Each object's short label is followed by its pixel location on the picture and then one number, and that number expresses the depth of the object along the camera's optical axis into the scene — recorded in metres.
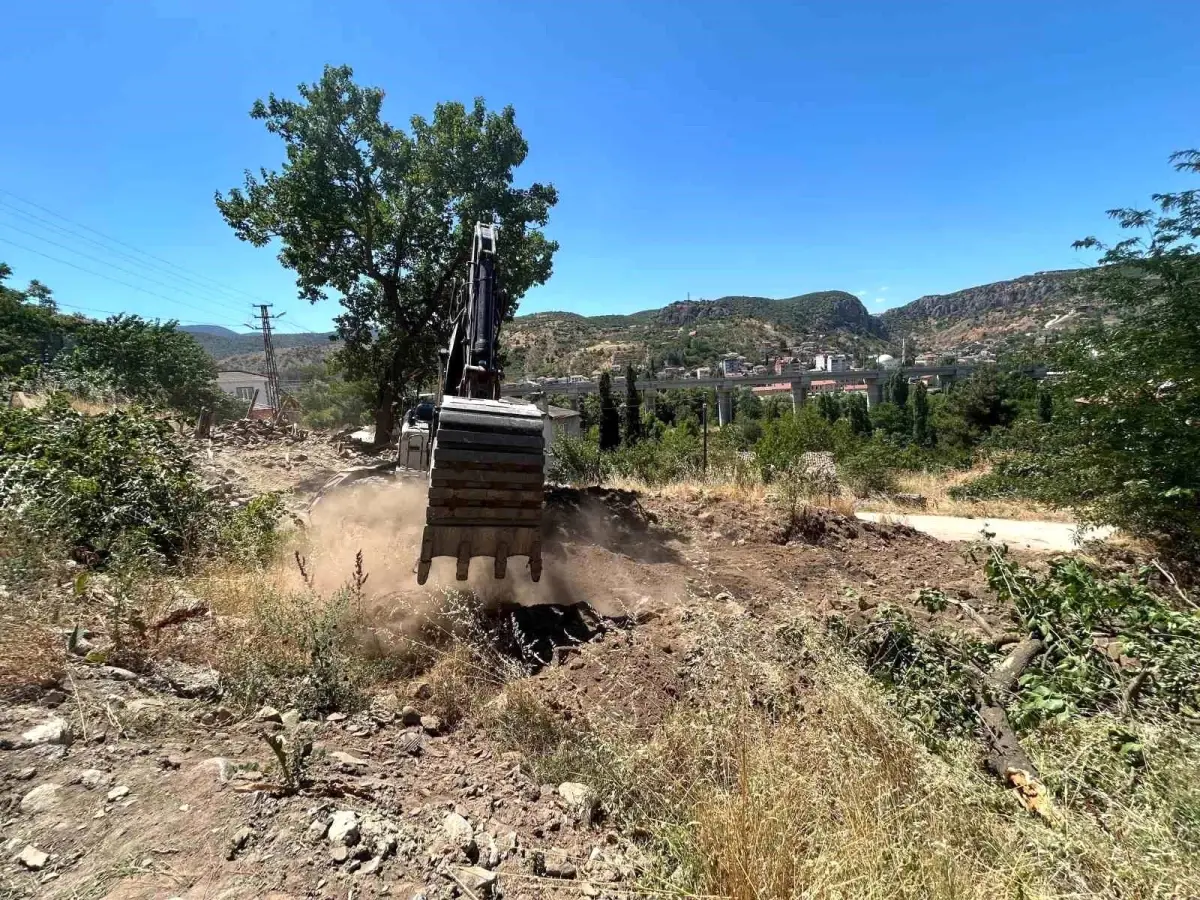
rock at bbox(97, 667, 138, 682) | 3.27
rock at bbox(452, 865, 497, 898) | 2.18
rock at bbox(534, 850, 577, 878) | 2.37
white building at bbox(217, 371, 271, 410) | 63.26
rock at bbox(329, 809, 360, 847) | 2.27
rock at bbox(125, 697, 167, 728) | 2.88
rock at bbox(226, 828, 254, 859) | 2.13
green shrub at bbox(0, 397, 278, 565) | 5.13
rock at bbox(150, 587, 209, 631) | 4.06
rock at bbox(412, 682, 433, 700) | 3.94
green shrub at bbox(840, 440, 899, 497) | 14.45
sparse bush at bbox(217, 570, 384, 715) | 3.49
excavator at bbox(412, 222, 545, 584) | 4.60
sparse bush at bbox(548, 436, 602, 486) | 14.10
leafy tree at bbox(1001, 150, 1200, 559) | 6.70
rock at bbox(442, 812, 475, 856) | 2.39
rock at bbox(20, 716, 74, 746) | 2.59
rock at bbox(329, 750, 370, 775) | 2.87
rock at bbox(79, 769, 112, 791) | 2.39
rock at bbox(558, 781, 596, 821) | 2.77
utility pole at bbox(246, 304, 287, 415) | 43.76
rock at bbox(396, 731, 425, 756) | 3.27
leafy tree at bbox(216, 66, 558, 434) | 12.69
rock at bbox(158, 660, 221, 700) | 3.38
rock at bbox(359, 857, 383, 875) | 2.17
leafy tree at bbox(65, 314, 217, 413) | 25.25
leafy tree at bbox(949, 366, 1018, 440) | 39.63
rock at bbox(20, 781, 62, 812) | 2.23
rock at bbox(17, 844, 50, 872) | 1.96
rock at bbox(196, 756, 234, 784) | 2.53
